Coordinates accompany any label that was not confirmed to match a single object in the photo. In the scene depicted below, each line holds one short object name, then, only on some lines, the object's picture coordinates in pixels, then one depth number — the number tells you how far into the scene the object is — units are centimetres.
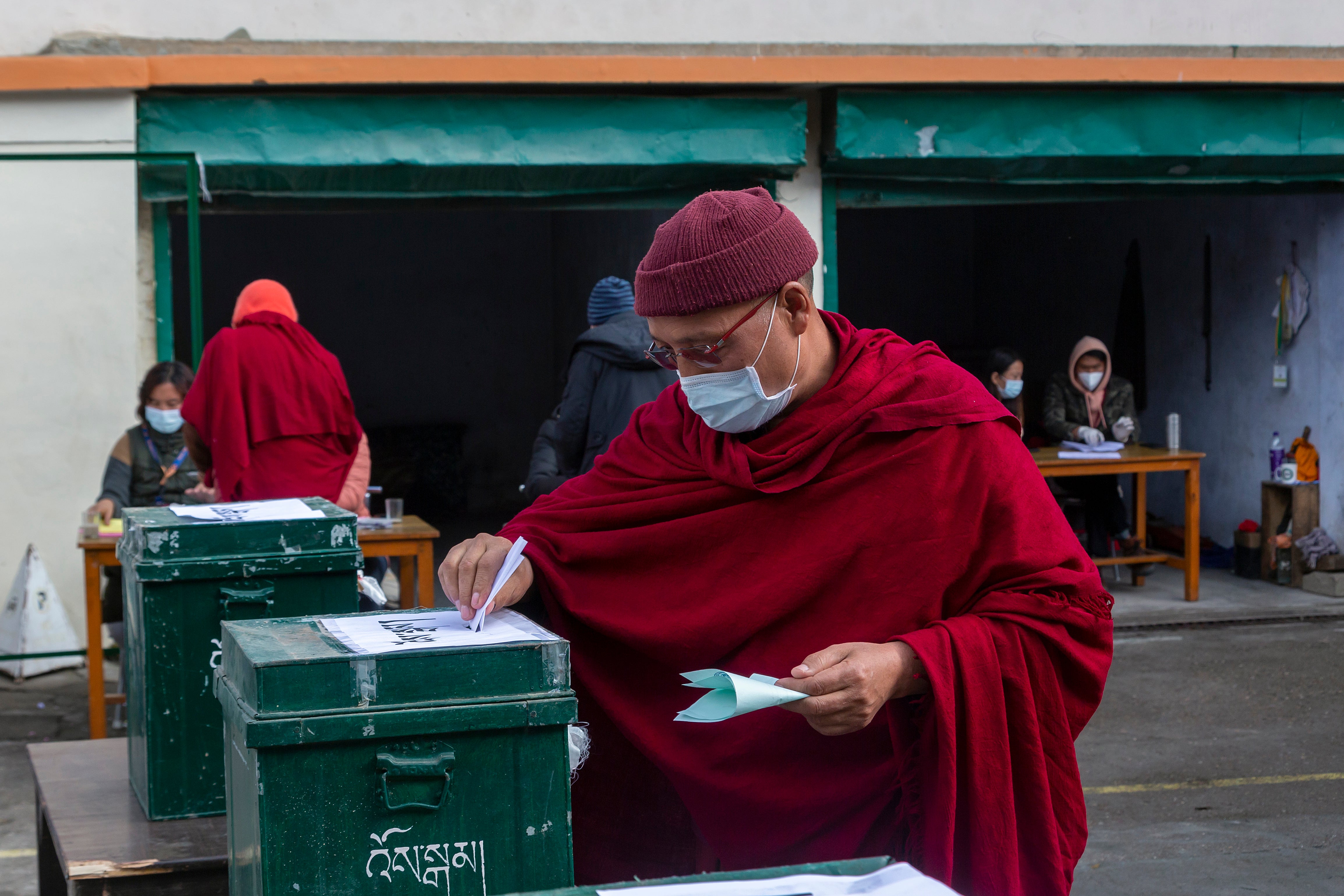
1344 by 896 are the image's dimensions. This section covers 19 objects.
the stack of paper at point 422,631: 357
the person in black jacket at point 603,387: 984
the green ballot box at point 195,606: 520
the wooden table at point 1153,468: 1468
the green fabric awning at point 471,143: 1230
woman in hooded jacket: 1598
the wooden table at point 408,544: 1093
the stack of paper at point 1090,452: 1479
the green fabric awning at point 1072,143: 1358
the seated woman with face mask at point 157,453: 1114
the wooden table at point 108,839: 467
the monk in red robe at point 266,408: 971
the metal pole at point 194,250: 1158
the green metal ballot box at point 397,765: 332
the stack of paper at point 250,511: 547
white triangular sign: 1181
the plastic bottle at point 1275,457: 1598
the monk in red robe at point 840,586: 373
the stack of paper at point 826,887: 260
